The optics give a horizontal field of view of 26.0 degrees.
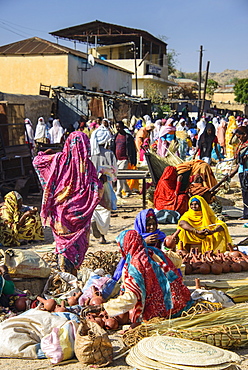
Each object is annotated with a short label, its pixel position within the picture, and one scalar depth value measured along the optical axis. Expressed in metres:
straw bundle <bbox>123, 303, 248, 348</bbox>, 3.97
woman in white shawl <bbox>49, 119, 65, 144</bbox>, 17.89
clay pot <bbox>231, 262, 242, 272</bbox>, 6.41
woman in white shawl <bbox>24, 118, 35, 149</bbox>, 15.05
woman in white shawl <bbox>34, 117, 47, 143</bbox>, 17.67
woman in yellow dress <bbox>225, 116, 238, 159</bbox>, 18.31
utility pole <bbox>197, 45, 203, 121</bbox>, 35.33
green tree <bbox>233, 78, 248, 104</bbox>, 56.94
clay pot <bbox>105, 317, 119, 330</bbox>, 4.41
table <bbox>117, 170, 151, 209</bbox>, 10.18
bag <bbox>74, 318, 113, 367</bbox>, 3.76
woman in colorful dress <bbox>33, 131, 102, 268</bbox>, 5.92
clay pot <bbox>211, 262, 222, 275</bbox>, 6.31
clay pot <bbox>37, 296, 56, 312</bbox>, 4.61
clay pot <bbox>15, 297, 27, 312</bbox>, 4.86
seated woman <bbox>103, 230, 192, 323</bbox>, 4.14
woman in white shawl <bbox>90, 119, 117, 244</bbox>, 9.20
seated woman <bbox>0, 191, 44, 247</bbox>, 7.93
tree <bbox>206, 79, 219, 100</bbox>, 53.77
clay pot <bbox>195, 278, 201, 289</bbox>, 5.30
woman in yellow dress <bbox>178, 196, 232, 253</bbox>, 6.99
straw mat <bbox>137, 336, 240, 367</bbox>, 3.35
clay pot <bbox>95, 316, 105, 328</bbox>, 4.39
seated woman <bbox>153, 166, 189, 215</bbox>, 9.38
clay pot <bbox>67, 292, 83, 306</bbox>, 4.95
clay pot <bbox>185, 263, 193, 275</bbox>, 6.30
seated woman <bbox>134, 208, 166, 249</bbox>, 4.80
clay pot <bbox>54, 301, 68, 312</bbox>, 4.60
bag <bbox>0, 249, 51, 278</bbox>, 5.30
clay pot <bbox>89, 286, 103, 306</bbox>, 4.77
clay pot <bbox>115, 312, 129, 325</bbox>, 4.47
